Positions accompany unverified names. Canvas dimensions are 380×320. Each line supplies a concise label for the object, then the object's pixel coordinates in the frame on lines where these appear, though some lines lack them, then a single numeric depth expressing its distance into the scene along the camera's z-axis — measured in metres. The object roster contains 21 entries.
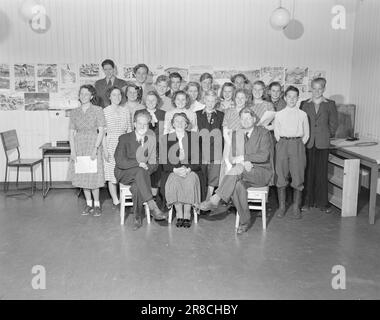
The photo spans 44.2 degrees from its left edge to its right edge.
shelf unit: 5.02
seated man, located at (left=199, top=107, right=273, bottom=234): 4.59
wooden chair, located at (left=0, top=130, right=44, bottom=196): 5.95
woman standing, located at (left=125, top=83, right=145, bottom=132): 5.23
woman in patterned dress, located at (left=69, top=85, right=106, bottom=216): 5.10
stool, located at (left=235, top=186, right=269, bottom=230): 4.67
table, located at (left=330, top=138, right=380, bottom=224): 4.81
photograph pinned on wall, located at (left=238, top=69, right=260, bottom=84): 6.49
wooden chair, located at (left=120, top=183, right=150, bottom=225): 4.82
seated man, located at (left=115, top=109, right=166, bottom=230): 4.73
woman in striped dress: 5.16
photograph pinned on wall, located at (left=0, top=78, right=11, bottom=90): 6.34
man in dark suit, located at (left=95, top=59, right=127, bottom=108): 5.83
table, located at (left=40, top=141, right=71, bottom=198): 6.06
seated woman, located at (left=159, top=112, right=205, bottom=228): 4.70
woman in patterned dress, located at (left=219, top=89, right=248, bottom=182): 4.95
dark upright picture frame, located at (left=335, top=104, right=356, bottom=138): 6.42
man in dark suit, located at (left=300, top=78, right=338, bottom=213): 5.23
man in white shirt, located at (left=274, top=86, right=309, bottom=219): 5.03
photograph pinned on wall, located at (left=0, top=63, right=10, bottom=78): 6.30
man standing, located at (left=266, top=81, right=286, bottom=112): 5.44
